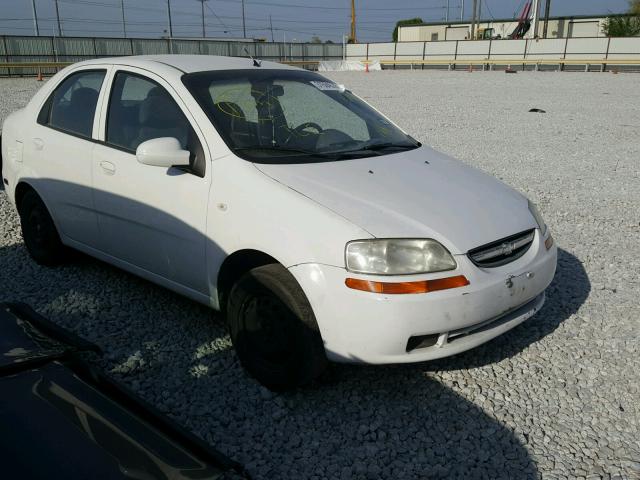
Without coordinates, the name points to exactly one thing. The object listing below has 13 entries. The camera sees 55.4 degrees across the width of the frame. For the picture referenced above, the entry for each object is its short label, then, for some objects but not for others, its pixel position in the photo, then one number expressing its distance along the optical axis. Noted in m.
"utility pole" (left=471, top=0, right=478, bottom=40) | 57.38
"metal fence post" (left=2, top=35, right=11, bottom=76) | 31.49
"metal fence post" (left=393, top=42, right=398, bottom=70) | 42.19
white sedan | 2.81
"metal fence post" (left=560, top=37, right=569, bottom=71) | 36.03
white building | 59.23
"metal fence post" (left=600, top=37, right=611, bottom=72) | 35.00
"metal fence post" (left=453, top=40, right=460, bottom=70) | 40.10
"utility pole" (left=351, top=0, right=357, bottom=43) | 61.86
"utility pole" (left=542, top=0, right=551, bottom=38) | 54.66
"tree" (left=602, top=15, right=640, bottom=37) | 53.30
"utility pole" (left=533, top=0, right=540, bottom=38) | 44.47
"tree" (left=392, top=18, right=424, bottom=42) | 88.21
